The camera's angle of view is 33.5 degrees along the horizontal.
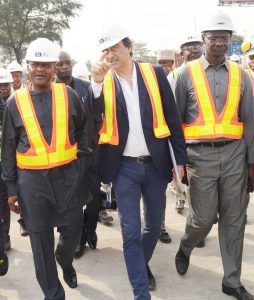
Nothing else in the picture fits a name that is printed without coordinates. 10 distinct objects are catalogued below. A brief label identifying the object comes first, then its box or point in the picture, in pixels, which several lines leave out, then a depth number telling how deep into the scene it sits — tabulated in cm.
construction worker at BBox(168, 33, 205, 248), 487
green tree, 2995
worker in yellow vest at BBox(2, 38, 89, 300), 297
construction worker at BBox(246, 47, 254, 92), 476
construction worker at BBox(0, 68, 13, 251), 411
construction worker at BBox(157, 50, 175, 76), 538
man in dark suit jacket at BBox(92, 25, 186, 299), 296
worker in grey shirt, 314
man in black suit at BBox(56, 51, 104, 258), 393
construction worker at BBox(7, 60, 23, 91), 577
